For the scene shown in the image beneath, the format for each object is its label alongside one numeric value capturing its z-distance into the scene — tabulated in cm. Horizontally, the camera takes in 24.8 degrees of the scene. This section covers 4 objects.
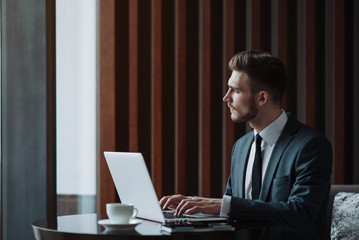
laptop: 264
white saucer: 258
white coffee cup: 260
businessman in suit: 273
